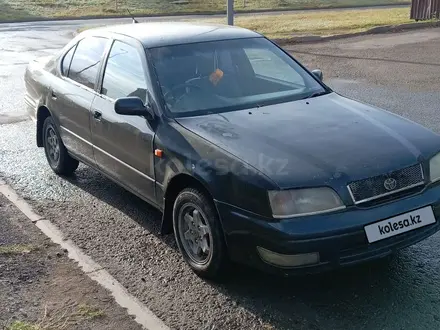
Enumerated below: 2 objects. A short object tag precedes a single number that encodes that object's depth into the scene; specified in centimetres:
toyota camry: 378
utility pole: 1620
